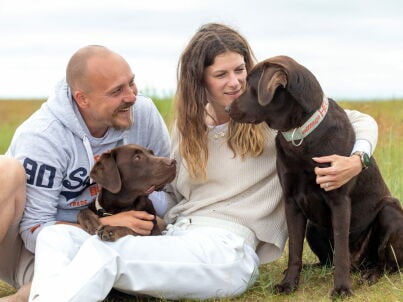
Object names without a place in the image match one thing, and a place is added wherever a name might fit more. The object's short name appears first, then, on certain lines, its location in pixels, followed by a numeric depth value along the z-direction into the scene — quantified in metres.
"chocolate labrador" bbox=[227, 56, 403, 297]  4.07
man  4.49
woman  4.09
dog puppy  4.44
